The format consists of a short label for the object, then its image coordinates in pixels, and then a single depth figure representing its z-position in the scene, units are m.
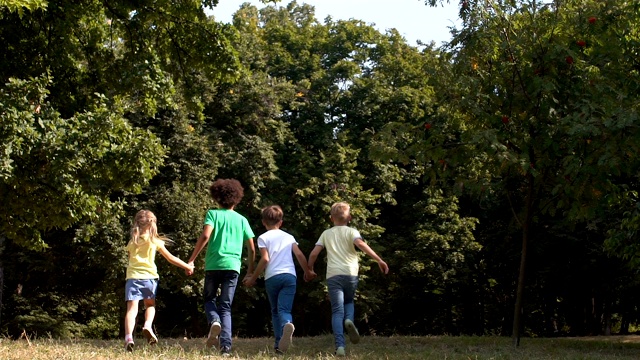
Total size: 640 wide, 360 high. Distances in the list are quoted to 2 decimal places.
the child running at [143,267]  9.76
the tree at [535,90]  12.25
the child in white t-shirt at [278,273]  9.73
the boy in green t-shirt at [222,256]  9.41
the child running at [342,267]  9.89
